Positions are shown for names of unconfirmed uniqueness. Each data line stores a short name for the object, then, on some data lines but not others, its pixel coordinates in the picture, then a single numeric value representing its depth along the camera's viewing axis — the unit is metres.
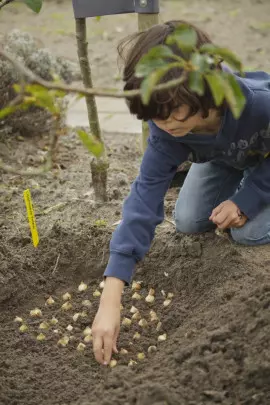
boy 1.91
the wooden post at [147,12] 2.61
